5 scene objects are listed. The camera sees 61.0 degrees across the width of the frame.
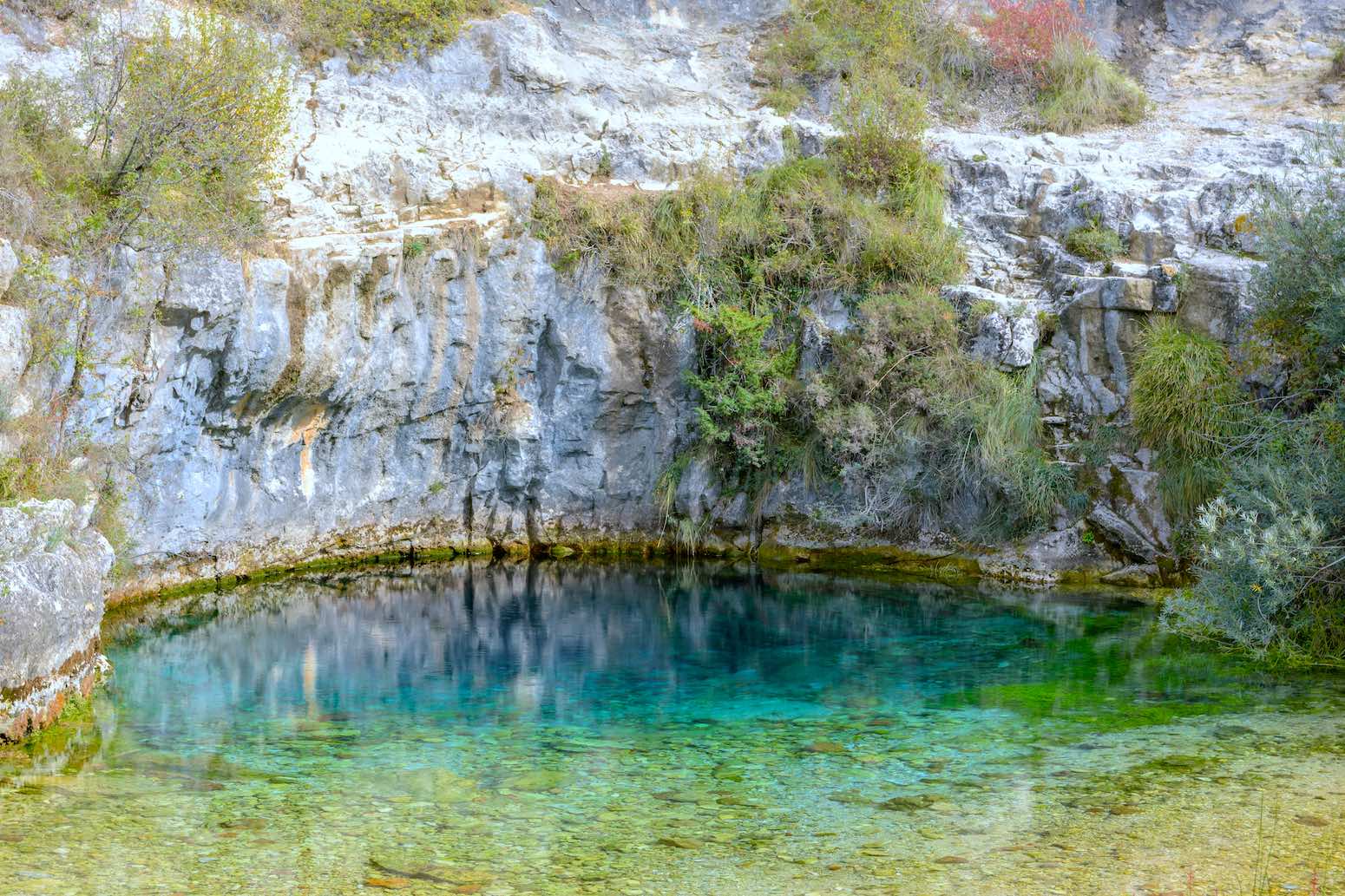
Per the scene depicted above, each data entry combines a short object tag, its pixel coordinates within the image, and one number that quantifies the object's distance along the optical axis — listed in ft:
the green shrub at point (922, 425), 48.24
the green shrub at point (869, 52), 63.05
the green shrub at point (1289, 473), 32.22
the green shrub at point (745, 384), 52.29
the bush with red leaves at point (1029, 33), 63.98
